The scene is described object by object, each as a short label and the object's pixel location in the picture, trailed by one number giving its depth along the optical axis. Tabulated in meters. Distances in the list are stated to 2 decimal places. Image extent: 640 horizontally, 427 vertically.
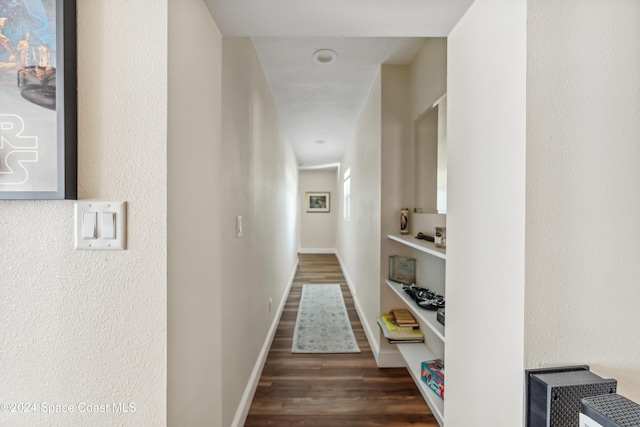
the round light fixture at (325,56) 2.12
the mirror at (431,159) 1.67
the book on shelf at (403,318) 2.18
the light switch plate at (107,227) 0.81
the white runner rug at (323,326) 2.67
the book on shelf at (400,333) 2.06
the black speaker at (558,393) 0.73
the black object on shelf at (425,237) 1.87
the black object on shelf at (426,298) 1.69
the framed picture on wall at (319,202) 8.76
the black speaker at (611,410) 0.62
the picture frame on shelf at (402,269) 2.21
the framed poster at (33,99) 0.76
